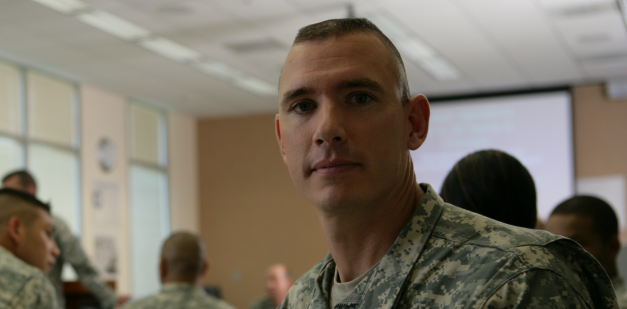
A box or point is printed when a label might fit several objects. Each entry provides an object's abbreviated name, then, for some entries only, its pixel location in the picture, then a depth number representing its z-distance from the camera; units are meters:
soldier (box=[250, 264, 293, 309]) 6.94
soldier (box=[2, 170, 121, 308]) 4.23
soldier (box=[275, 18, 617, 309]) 0.95
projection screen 9.17
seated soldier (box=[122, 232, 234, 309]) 3.22
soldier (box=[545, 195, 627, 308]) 2.10
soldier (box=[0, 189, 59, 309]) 2.36
